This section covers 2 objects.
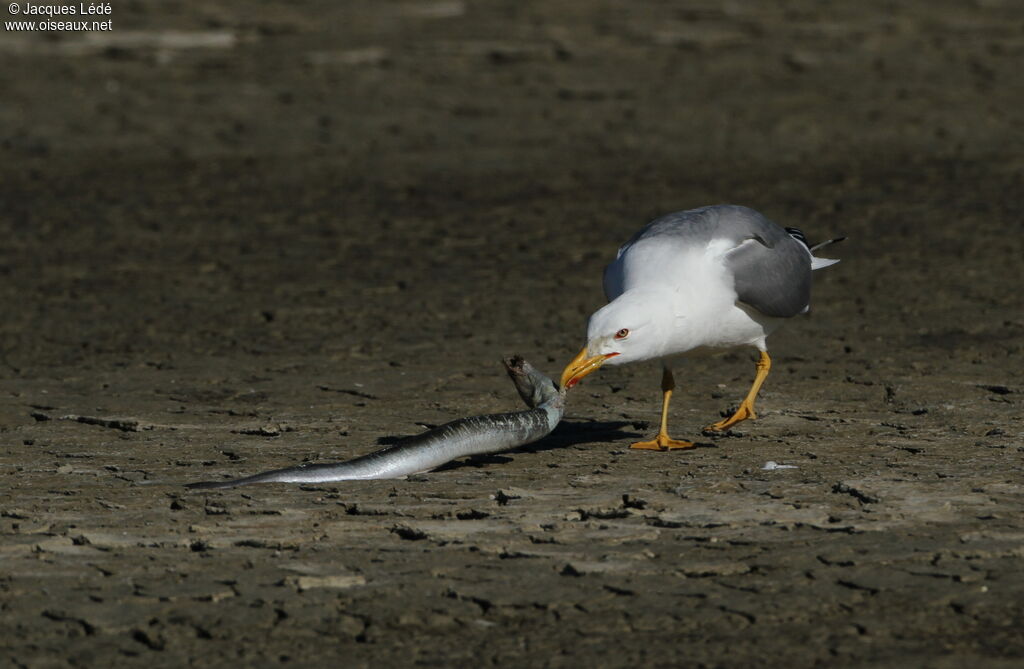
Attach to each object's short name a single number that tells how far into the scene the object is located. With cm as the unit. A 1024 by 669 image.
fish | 1255
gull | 1307
